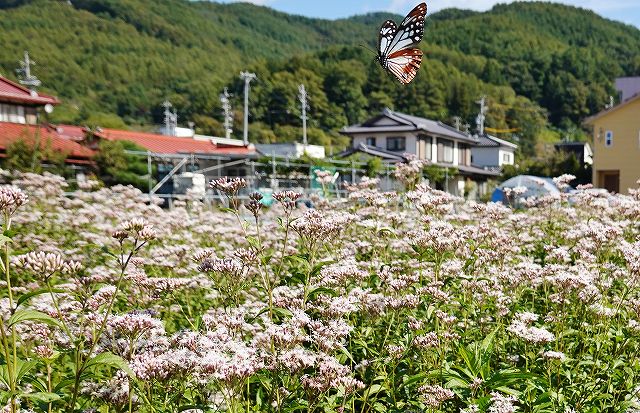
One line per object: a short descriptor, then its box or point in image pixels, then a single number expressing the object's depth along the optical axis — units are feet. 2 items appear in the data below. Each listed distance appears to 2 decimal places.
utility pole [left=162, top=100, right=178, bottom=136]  233.47
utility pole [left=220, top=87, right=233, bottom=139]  251.27
